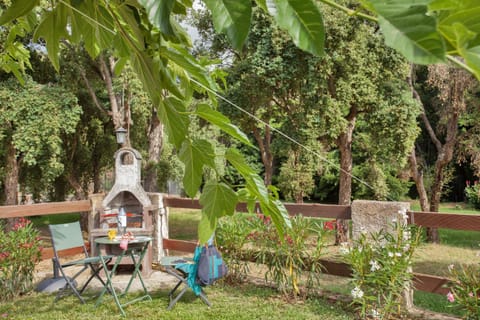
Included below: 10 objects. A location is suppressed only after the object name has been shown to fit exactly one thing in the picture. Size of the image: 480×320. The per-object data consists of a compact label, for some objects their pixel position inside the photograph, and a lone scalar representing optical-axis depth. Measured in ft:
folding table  14.20
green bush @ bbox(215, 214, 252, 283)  17.10
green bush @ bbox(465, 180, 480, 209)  52.95
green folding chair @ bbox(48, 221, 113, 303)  14.94
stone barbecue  19.85
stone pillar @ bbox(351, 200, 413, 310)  13.56
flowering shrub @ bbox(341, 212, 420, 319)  12.43
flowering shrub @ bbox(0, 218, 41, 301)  15.92
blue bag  14.29
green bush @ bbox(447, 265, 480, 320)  11.27
